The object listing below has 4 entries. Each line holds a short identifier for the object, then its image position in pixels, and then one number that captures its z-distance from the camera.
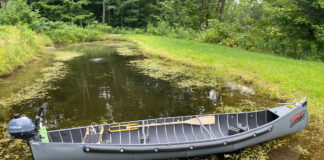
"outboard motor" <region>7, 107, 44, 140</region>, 4.75
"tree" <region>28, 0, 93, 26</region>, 33.12
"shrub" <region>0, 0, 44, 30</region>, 20.67
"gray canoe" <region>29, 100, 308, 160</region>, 4.78
